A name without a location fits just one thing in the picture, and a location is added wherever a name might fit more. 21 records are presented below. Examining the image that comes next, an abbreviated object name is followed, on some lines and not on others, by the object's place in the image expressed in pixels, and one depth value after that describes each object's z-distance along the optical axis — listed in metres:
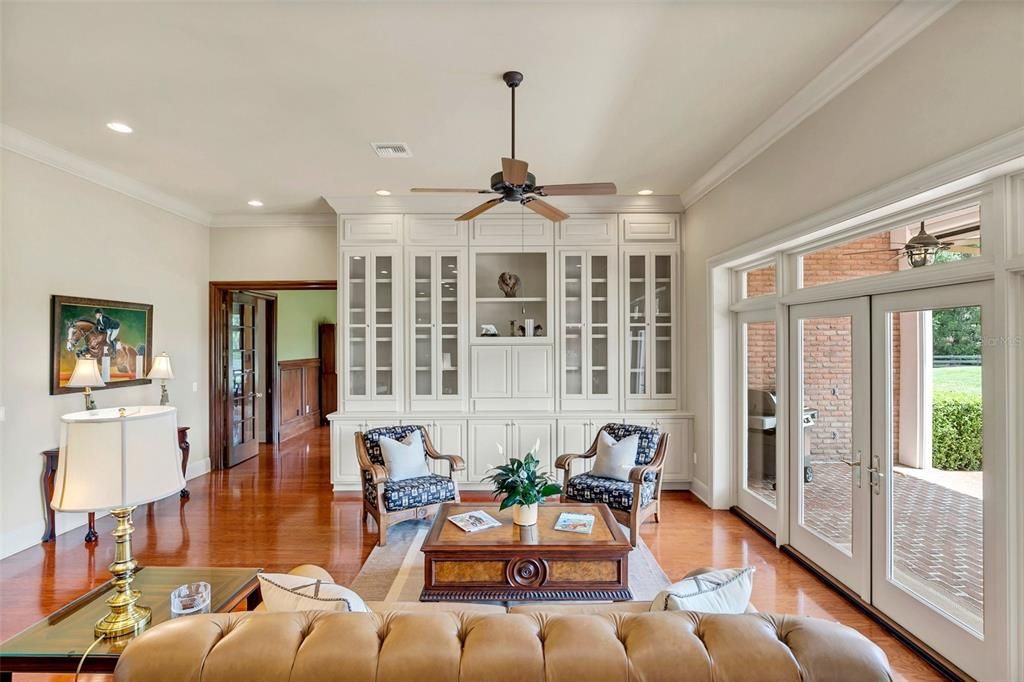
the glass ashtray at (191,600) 1.59
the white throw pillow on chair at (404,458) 3.94
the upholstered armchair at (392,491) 3.71
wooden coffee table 2.59
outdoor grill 3.76
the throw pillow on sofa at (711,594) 1.36
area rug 2.93
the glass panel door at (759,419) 3.72
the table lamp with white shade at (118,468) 1.46
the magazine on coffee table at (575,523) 2.81
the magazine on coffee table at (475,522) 2.86
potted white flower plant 2.78
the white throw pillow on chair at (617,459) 3.91
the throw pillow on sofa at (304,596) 1.39
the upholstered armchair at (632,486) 3.56
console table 3.63
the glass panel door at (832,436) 2.76
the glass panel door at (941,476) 1.99
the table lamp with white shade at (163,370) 4.54
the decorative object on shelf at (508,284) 5.04
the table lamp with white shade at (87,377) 3.65
